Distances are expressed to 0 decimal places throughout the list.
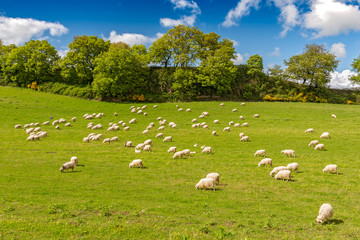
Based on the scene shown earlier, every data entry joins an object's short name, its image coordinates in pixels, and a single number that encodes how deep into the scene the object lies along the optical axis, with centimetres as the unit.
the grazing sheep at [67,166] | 1983
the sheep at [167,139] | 3194
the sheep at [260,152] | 2448
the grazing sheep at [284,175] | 1723
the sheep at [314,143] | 2792
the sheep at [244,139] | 3131
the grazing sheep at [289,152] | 2406
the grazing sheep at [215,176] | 1678
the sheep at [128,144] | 2934
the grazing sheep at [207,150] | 2591
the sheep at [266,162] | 2097
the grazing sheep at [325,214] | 1109
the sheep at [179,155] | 2398
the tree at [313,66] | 7306
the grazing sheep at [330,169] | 1869
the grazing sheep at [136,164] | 2116
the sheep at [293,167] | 1941
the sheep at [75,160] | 2167
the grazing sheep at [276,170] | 1827
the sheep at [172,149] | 2640
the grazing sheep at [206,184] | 1573
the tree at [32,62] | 7981
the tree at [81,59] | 7562
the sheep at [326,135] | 3141
